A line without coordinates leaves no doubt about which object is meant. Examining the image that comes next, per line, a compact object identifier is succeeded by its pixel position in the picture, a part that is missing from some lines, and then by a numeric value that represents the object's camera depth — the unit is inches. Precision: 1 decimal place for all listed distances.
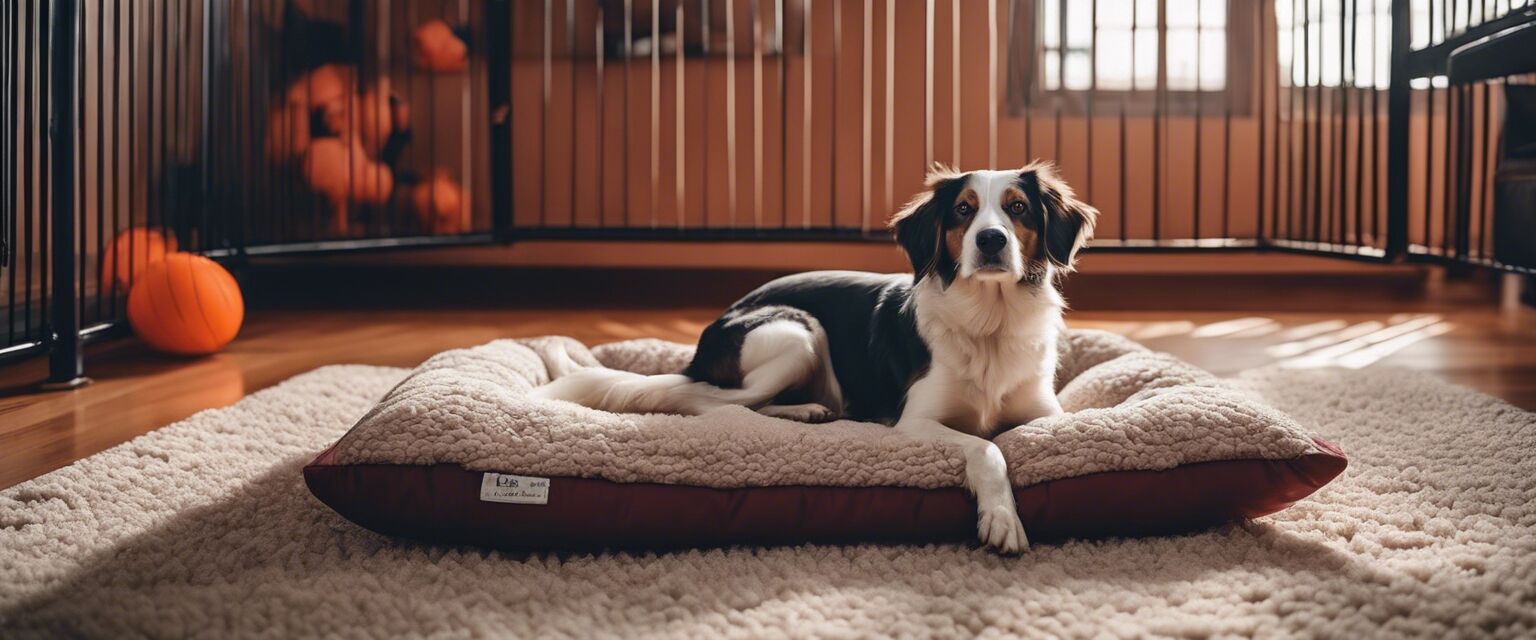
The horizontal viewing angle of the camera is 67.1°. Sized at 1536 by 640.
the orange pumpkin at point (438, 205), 183.6
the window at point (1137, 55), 190.7
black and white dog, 69.7
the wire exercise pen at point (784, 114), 173.2
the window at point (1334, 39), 138.3
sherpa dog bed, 56.6
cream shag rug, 45.9
